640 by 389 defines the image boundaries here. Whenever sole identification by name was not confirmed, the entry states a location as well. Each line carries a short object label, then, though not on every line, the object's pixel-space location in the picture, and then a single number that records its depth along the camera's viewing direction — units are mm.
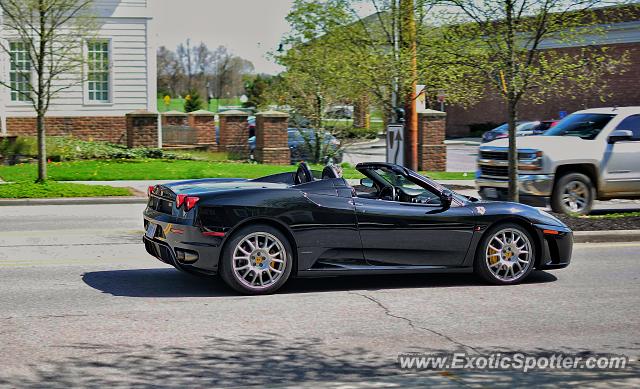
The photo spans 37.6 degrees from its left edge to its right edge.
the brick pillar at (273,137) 29078
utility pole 18188
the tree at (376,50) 18531
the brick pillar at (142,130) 28906
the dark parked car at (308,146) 29094
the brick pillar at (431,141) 29125
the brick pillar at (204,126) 32062
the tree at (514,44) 14344
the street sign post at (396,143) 17703
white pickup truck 16297
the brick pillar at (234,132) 32219
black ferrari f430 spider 8938
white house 31250
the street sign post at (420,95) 19047
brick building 46781
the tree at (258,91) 32100
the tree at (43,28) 19703
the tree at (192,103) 63812
